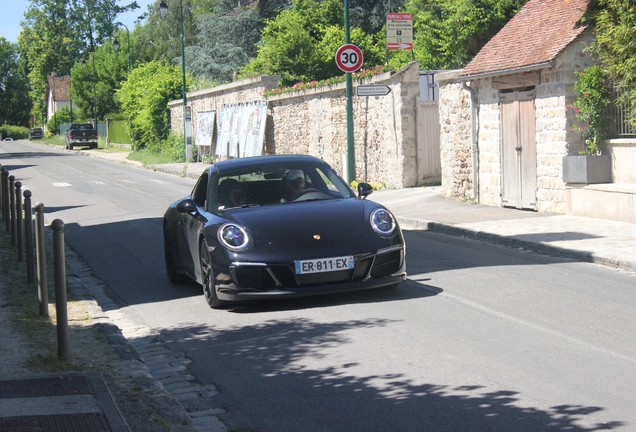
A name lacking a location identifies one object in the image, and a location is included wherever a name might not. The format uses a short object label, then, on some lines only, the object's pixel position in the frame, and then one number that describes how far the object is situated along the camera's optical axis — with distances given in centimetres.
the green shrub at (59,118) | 11394
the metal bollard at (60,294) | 657
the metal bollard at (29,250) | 979
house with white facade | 13025
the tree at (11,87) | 13950
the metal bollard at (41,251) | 782
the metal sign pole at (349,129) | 2159
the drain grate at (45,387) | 563
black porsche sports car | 827
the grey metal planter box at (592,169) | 1546
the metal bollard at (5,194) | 1455
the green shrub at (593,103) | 1551
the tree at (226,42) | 5847
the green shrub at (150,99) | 5228
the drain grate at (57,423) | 489
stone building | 1609
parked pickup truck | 7325
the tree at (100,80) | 9038
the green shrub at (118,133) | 7206
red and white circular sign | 2078
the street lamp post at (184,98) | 4415
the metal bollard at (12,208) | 1263
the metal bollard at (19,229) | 1166
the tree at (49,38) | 11825
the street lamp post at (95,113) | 8159
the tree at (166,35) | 8375
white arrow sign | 2008
